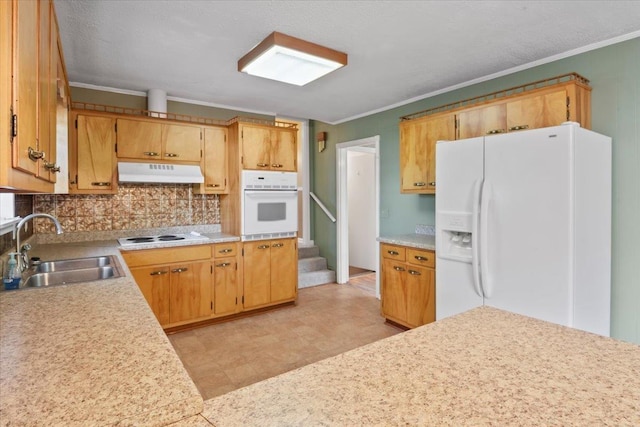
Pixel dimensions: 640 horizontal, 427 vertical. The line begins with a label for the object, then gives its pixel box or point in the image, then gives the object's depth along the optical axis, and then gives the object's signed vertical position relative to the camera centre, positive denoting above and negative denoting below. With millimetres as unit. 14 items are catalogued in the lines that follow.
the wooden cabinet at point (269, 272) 3801 -716
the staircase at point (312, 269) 4932 -907
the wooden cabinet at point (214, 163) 3824 +511
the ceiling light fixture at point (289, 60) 2436 +1115
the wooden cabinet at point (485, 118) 2475 +720
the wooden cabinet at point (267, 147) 3805 +690
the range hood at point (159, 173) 3301 +359
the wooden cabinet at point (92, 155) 3156 +504
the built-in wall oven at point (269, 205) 3760 +37
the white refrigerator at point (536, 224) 2098 -114
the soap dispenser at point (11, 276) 1703 -330
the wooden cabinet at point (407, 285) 3072 -723
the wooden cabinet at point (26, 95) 671 +274
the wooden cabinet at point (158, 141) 3373 +691
